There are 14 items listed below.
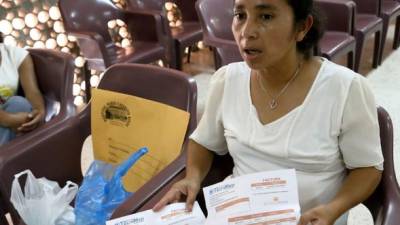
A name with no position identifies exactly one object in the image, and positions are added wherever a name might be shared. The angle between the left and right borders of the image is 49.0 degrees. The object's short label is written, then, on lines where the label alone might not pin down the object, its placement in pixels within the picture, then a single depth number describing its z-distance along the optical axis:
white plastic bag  1.26
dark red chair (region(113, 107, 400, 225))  1.04
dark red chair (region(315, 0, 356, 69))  2.91
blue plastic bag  1.24
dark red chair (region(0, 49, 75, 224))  1.61
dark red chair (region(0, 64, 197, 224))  1.37
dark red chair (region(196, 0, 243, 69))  2.76
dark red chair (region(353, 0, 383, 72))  3.22
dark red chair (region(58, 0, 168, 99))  2.82
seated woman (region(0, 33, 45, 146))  1.69
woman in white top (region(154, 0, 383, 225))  1.02
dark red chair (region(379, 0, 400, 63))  3.55
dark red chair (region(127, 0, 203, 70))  3.24
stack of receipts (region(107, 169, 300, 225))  1.01
